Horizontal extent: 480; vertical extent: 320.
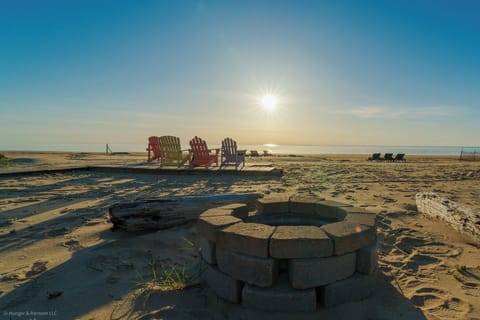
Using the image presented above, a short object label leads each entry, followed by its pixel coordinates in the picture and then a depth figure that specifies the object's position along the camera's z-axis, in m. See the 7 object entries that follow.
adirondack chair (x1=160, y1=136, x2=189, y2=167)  12.39
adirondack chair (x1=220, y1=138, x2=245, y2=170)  11.60
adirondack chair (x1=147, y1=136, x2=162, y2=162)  14.73
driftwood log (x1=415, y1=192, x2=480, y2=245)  3.47
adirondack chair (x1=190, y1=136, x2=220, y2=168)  11.45
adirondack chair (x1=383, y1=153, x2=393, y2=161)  24.31
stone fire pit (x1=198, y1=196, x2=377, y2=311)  2.07
